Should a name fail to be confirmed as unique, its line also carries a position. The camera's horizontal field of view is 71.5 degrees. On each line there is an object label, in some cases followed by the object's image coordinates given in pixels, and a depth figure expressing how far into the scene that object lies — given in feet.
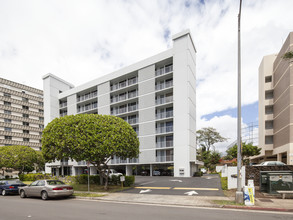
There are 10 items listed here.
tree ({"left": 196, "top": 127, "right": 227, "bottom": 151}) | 180.14
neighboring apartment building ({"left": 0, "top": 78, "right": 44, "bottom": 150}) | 173.37
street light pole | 34.94
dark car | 52.34
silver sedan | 42.45
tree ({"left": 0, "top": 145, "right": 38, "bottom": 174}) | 101.86
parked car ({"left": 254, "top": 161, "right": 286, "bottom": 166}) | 70.13
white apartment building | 101.14
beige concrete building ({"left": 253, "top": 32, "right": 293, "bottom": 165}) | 100.42
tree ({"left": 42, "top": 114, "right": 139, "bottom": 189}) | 52.34
